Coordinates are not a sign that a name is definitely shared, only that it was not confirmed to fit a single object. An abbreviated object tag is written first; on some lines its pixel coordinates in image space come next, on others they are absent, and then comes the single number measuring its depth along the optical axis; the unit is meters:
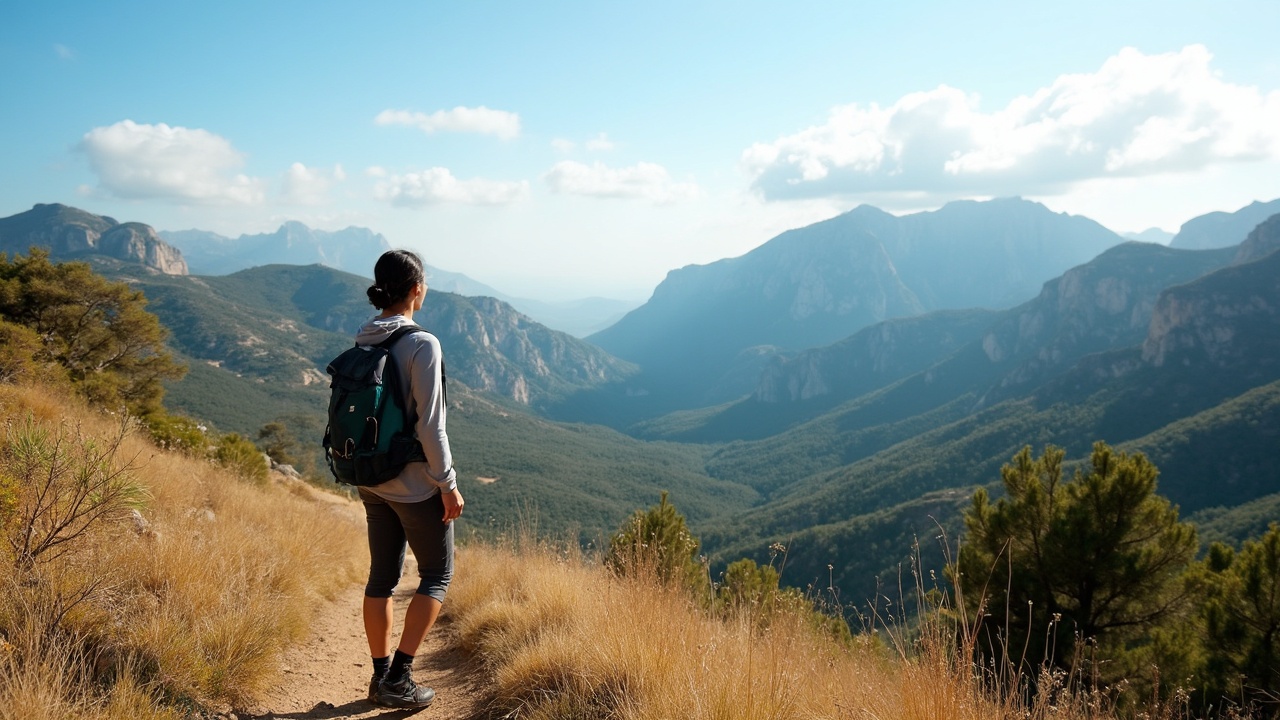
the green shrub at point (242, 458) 9.60
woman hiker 2.86
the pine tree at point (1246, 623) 6.81
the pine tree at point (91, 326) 15.02
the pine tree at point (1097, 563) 8.17
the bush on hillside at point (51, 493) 2.93
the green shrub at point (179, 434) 9.23
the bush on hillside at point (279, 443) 32.17
